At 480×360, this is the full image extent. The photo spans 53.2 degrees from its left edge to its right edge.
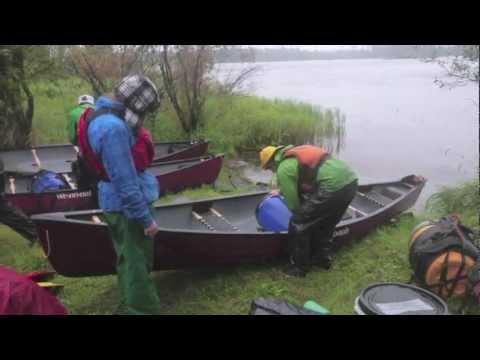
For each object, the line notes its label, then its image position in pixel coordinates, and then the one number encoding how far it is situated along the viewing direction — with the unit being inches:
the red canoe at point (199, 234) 148.6
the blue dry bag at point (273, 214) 203.6
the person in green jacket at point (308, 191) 179.6
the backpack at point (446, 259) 157.0
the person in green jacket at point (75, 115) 198.1
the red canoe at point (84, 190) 232.2
